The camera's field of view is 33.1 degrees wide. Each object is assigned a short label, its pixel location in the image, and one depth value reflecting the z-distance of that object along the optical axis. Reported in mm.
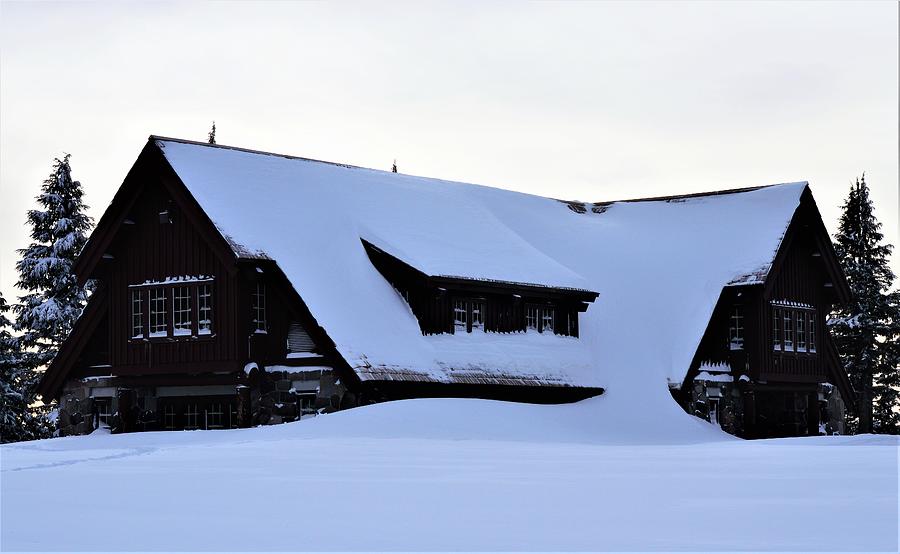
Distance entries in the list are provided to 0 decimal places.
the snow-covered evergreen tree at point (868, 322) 67500
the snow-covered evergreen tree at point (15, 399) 57438
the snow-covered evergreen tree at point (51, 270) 58125
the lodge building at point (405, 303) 41812
